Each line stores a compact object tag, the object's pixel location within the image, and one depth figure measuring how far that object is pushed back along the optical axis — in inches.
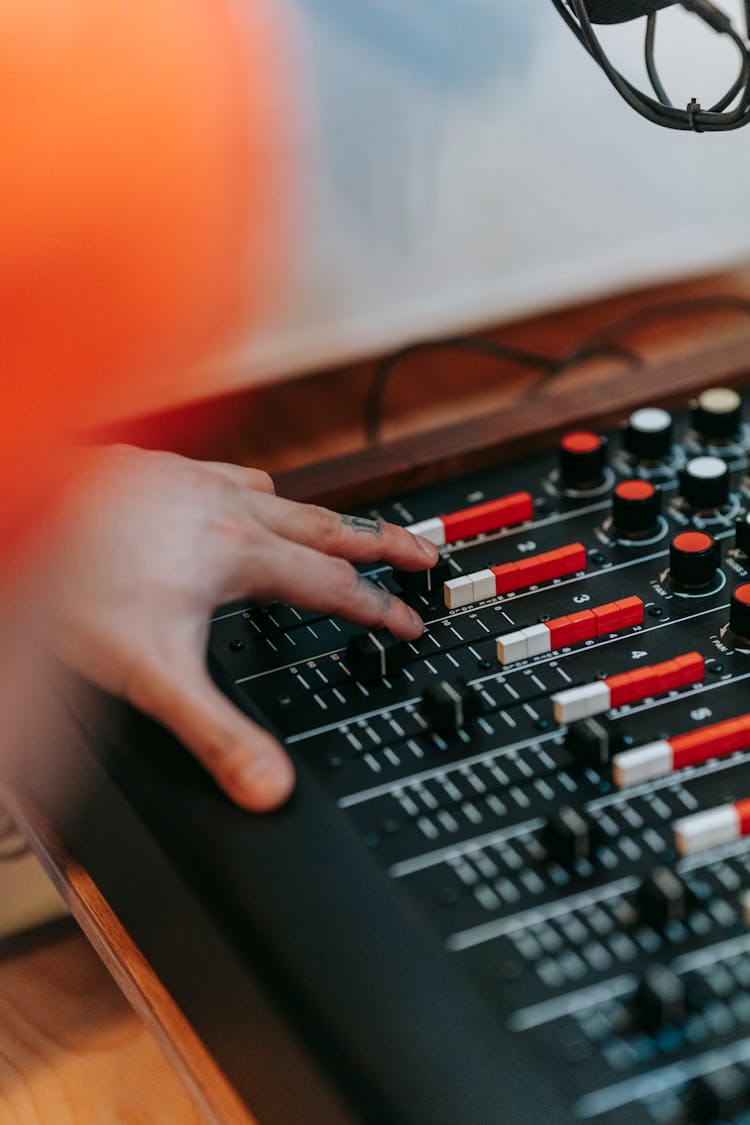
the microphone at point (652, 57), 32.8
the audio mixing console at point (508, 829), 29.8
